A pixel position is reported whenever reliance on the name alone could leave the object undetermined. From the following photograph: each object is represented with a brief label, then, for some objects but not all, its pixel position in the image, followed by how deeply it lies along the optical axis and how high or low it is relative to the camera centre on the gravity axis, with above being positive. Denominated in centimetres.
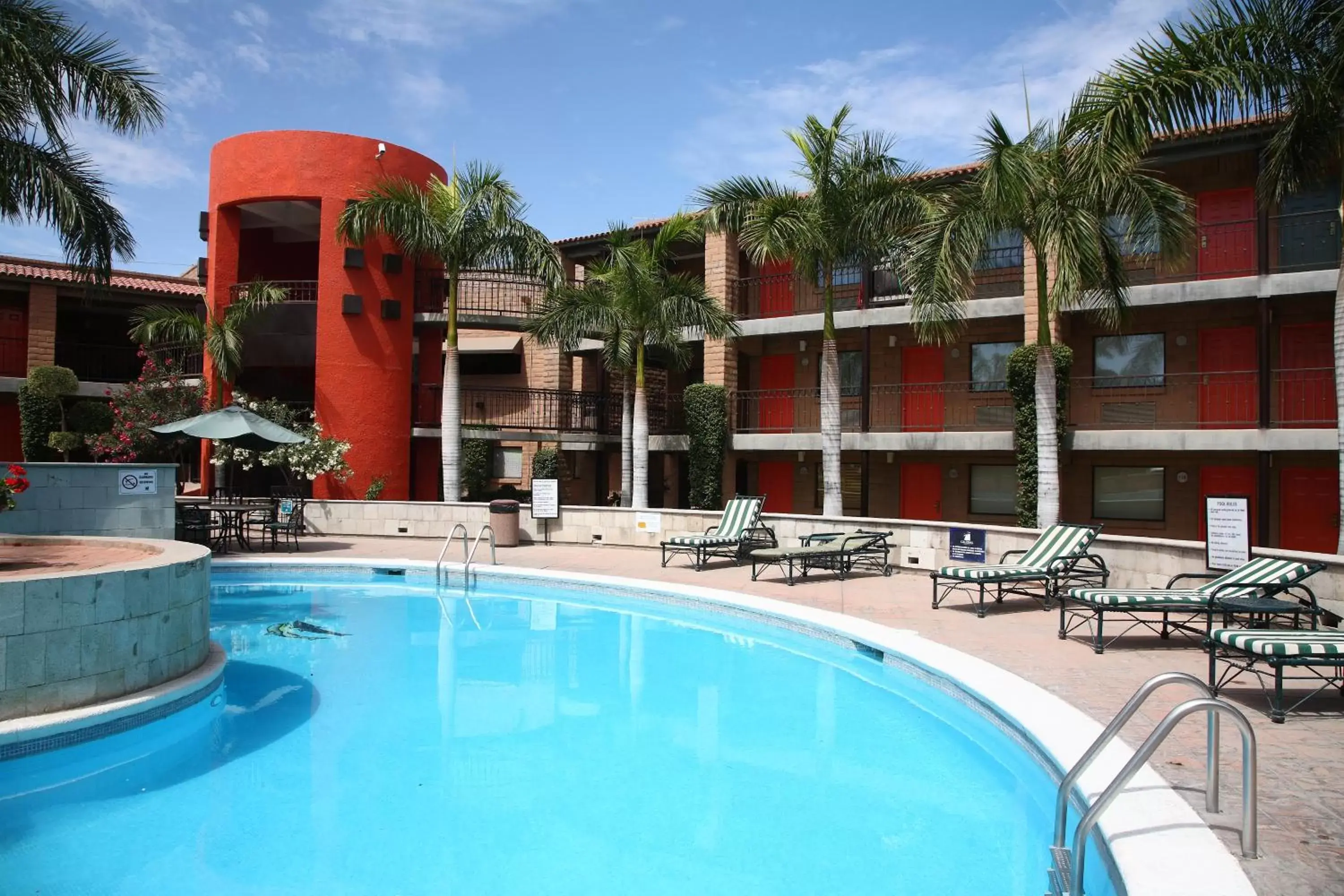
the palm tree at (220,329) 2138 +380
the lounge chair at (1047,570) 995 -107
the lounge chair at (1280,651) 554 -112
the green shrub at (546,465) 2362 +36
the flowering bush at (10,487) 768 -13
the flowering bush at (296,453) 2000 +53
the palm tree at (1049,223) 1209 +388
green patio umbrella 1521 +84
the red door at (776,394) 2248 +227
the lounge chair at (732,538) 1421 -102
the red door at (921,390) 2066 +223
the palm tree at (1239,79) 1035 +505
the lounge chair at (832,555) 1264 -115
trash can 1758 -96
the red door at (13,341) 2580 +405
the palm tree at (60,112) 1177 +528
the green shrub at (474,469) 2547 +25
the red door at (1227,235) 1742 +514
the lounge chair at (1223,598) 727 -105
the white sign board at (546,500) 1780 -47
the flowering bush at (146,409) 2075 +161
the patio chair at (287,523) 1655 -97
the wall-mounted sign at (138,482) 1294 -12
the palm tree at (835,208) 1526 +495
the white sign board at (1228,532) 893 -53
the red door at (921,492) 2106 -29
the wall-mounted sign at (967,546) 1260 -98
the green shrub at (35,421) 2369 +148
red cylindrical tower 2198 +512
